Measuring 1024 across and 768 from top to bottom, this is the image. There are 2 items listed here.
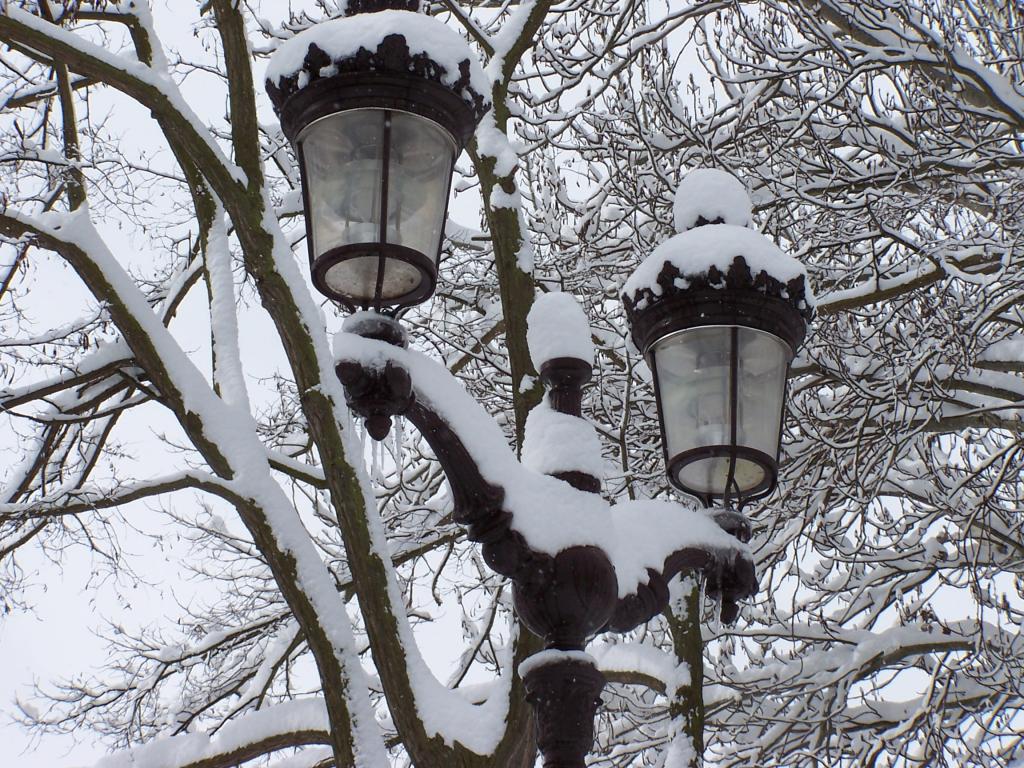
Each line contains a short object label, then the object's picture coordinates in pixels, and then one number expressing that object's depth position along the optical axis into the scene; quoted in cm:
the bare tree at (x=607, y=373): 1120
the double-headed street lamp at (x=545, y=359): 587
